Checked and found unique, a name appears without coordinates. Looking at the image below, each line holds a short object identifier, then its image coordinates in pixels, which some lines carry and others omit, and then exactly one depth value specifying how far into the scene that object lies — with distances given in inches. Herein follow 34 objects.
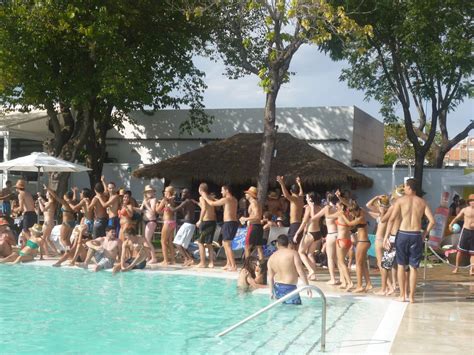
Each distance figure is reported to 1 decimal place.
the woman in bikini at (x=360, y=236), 434.0
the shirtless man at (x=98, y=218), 588.7
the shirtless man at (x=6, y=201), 712.4
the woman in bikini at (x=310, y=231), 493.0
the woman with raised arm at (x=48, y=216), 606.5
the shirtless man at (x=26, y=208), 638.5
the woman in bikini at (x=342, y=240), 448.5
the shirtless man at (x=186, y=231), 579.2
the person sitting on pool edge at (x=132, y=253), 534.3
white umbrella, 672.4
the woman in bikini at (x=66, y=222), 603.5
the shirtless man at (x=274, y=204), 732.0
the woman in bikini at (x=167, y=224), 581.9
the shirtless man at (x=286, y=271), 378.3
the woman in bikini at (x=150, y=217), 589.9
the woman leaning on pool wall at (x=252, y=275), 454.6
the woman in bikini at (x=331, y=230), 461.4
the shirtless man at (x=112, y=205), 585.0
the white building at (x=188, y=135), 1002.1
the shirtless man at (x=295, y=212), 542.0
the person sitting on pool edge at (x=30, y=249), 584.7
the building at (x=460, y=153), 3524.6
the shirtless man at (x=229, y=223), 545.7
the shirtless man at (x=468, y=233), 554.9
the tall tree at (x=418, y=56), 891.4
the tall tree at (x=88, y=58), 774.5
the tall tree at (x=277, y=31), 605.3
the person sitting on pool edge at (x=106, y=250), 541.6
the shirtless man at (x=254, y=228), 524.1
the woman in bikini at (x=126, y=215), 542.9
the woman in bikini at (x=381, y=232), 430.3
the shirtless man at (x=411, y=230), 386.6
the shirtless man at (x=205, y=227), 561.9
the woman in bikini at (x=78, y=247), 564.4
